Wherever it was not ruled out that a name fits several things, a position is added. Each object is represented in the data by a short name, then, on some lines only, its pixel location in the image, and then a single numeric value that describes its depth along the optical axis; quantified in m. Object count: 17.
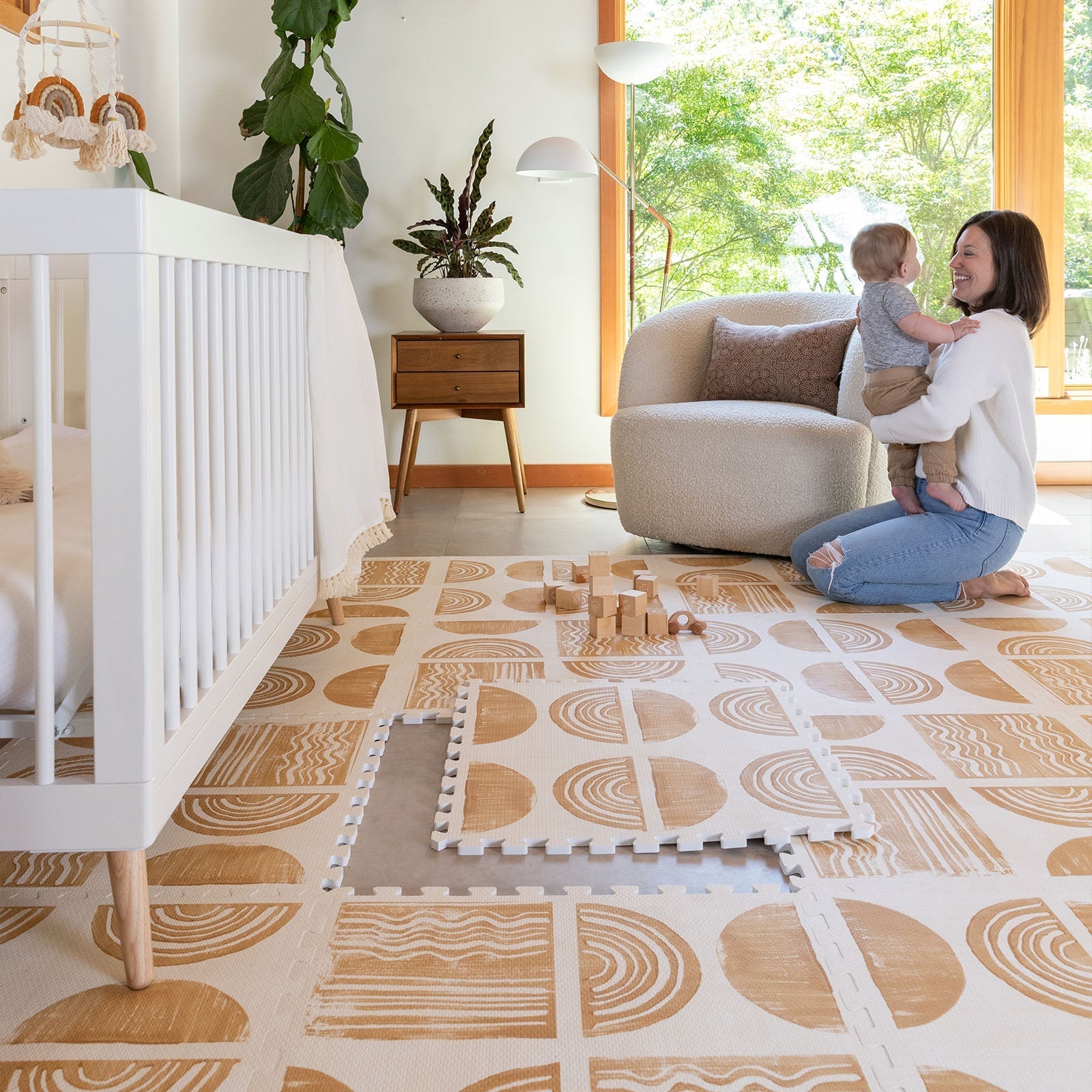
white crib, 1.04
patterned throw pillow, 3.16
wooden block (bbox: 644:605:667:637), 2.33
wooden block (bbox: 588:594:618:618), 2.33
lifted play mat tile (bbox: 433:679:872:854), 1.46
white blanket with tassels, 2.11
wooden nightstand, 3.82
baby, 2.55
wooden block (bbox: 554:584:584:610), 2.51
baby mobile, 1.68
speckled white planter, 3.83
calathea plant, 3.89
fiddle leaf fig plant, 2.92
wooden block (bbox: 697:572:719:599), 2.63
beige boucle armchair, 2.91
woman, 2.46
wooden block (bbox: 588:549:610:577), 2.57
